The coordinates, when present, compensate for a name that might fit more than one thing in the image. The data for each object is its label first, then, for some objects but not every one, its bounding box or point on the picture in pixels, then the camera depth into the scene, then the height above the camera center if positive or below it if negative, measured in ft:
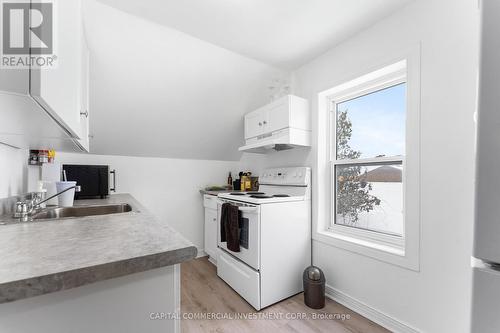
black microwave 7.72 -0.50
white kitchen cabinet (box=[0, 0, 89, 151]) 1.74 +0.63
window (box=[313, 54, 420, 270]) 5.17 +0.03
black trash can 6.22 -3.53
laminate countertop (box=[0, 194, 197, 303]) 1.55 -0.84
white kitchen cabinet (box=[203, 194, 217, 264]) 9.47 -2.73
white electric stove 6.31 -2.48
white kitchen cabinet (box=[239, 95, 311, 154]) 7.32 +1.44
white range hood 7.26 +0.85
